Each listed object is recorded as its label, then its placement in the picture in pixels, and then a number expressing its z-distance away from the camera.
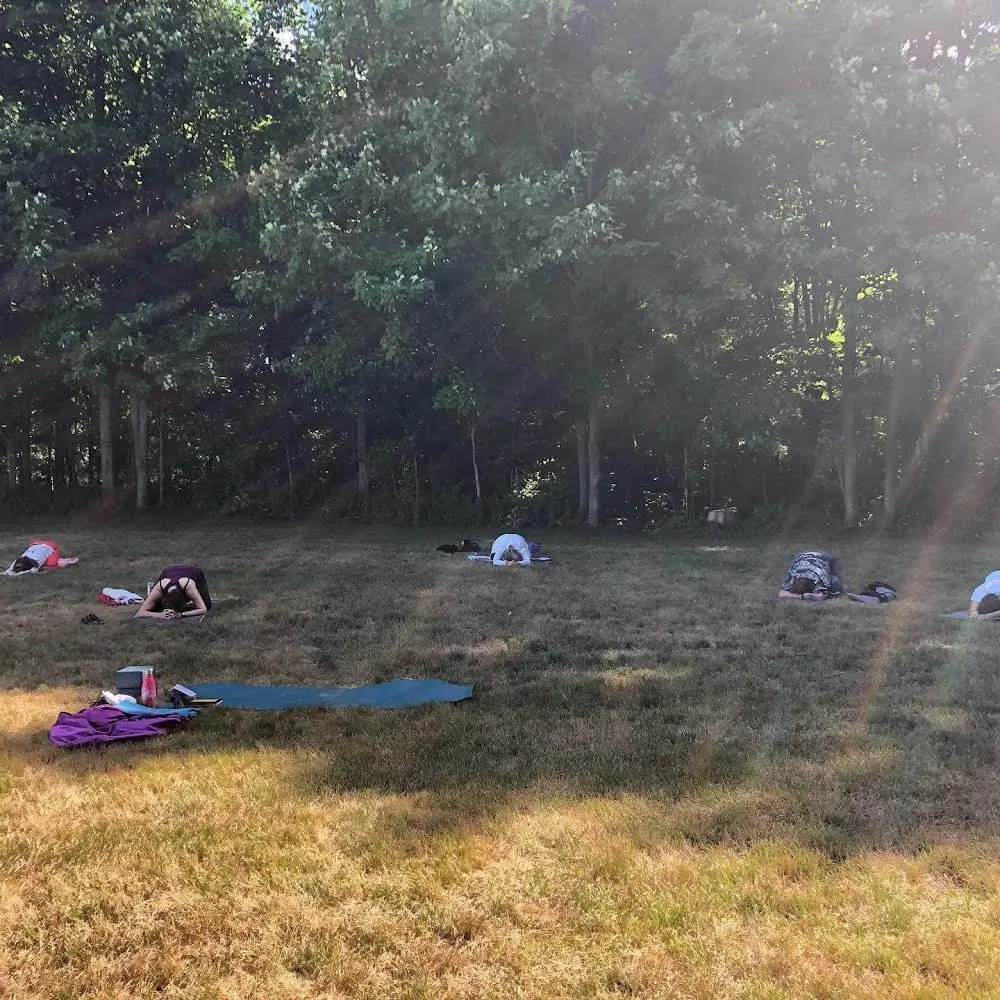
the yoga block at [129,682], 5.62
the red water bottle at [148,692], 5.58
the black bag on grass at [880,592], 9.55
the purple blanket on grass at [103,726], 4.72
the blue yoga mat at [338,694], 5.57
